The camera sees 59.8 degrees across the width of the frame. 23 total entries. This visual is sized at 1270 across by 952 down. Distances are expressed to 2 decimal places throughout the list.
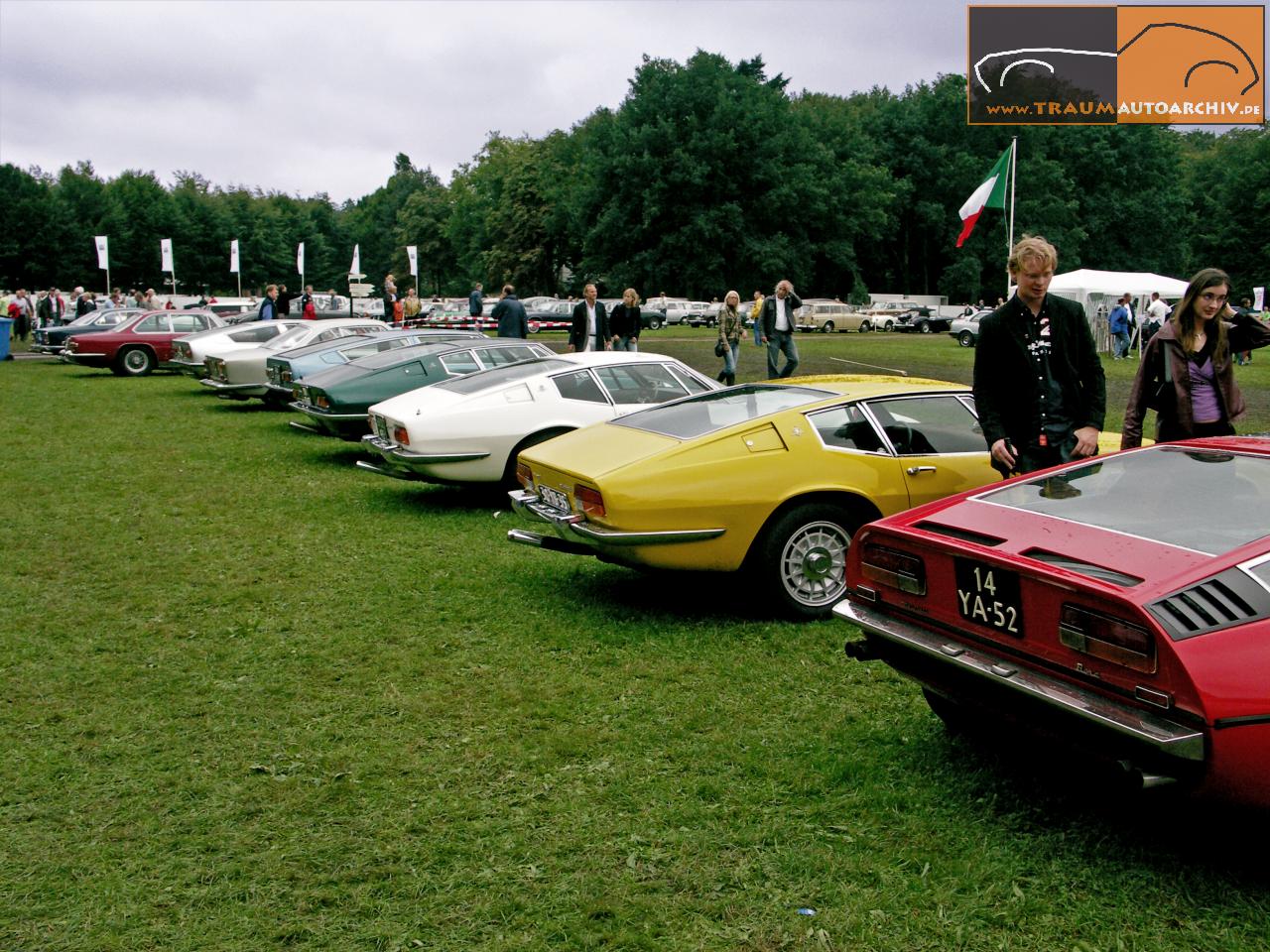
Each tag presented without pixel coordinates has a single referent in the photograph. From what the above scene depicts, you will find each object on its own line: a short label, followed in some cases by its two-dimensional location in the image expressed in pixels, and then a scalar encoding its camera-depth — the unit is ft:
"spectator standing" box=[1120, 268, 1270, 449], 18.95
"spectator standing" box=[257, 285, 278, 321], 84.02
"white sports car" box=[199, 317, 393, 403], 59.11
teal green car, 38.29
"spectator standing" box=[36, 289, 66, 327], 126.82
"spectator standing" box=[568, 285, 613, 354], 57.67
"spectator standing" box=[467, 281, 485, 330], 96.33
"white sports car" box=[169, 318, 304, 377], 62.80
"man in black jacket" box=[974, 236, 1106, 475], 17.51
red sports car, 9.72
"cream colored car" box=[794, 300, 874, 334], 176.35
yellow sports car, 19.15
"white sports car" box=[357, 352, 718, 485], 29.66
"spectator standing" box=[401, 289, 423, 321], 94.38
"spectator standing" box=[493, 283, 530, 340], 58.85
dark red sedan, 79.46
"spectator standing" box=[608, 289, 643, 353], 61.36
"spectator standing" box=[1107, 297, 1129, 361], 100.48
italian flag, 71.31
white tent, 114.42
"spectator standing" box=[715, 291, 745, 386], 57.41
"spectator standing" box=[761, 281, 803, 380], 55.21
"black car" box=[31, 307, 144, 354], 91.63
